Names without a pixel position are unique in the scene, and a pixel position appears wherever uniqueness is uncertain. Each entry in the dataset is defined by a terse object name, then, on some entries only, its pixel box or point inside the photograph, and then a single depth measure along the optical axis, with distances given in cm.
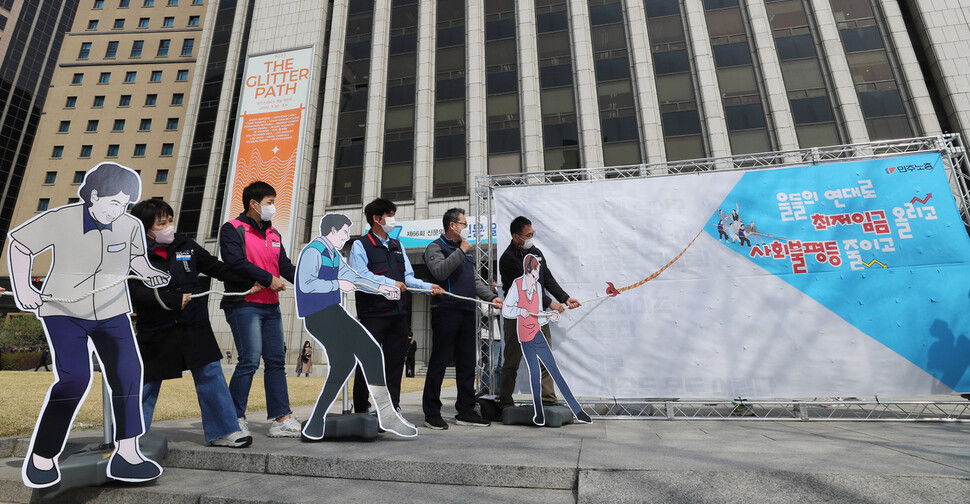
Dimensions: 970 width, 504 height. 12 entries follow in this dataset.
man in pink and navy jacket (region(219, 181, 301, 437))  376
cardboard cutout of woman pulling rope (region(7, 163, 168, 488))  253
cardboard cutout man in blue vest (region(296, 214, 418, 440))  372
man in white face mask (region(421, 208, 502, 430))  464
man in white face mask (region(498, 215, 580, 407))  531
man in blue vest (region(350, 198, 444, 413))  420
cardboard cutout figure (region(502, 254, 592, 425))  487
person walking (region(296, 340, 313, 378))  1852
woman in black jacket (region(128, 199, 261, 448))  326
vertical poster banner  2370
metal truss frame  565
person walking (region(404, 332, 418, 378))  1812
